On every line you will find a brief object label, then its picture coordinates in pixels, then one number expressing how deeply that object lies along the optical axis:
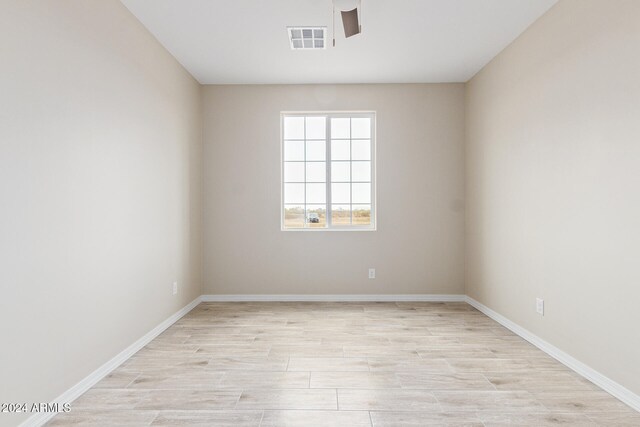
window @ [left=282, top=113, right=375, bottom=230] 5.16
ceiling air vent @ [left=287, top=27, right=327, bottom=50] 3.55
